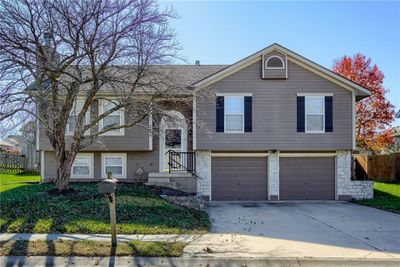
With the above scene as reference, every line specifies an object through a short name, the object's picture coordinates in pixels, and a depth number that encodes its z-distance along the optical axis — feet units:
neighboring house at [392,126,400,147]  129.68
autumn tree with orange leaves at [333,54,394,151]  91.50
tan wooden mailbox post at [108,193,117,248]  23.32
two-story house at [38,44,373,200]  54.54
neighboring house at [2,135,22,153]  136.10
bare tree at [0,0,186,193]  35.32
